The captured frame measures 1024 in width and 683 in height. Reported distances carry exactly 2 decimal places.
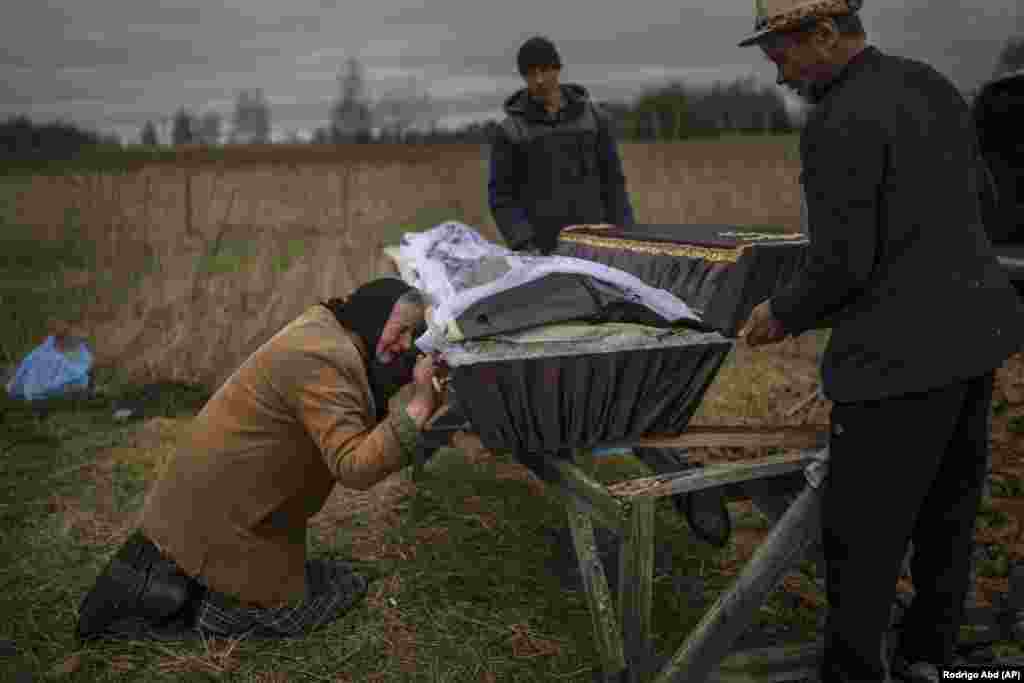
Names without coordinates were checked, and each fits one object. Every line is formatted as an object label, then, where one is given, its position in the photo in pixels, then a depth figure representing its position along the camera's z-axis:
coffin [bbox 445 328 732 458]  2.38
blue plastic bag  6.59
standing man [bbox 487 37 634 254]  5.12
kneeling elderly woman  2.90
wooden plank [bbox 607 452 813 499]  2.51
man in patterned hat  2.20
